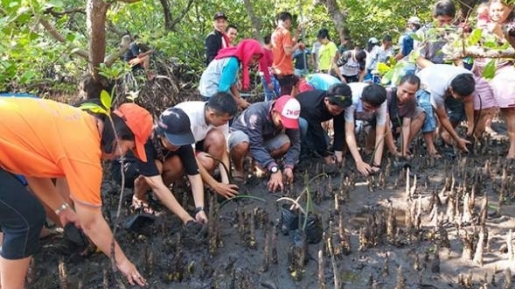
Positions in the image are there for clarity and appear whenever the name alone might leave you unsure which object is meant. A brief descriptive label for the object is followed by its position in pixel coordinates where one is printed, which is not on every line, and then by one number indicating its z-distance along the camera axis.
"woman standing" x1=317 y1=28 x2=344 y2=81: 8.77
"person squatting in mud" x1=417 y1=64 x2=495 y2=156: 4.75
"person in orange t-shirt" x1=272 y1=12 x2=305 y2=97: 7.20
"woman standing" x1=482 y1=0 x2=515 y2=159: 4.81
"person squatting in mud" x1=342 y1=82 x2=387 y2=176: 4.51
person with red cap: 4.27
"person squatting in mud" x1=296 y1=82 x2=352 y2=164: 4.89
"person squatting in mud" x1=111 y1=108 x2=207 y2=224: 3.50
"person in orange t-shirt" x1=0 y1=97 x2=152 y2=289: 2.33
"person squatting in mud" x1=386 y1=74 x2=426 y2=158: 4.98
